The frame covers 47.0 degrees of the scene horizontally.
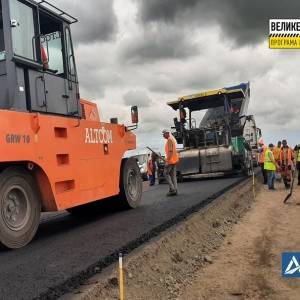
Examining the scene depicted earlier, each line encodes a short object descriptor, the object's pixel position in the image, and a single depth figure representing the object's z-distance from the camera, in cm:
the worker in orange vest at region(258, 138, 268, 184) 1245
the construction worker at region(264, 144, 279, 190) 1123
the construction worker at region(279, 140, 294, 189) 1149
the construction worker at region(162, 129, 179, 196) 852
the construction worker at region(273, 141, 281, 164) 1207
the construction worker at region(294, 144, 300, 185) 1147
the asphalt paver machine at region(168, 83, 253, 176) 1210
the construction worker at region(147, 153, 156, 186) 1399
